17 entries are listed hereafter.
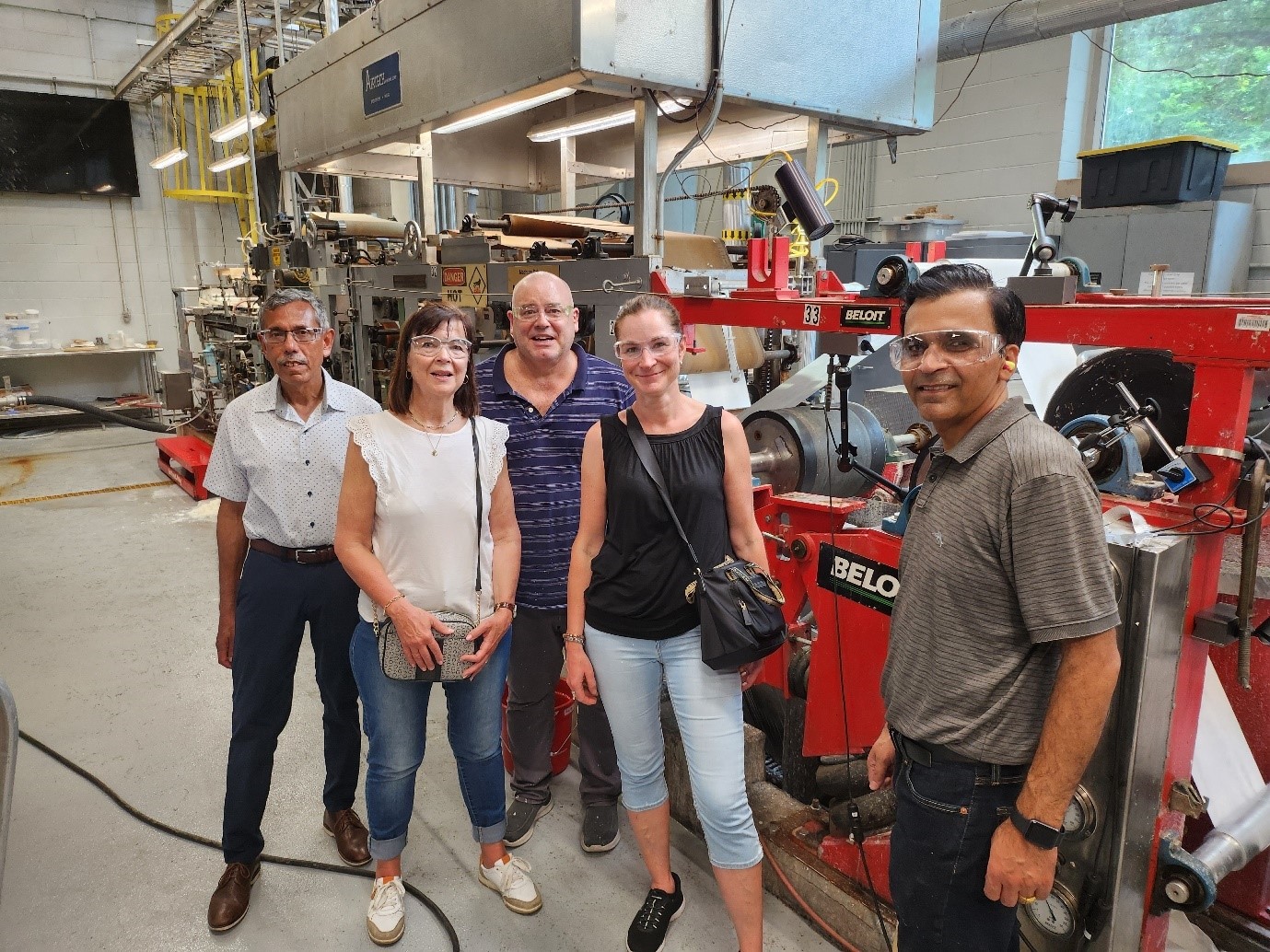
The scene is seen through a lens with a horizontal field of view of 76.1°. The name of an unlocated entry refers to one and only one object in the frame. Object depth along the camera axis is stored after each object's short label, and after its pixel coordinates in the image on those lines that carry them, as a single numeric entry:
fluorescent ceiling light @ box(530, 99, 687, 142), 4.07
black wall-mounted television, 9.24
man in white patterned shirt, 2.02
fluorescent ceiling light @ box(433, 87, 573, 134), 3.61
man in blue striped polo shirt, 2.18
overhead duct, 5.13
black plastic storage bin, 5.24
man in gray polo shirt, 1.11
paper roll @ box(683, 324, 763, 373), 3.69
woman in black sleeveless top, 1.77
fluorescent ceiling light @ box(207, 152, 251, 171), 8.08
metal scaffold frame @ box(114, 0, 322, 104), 7.59
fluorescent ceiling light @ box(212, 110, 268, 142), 6.77
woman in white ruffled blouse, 1.83
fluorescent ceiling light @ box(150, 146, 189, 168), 9.25
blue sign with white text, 4.49
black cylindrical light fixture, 2.66
